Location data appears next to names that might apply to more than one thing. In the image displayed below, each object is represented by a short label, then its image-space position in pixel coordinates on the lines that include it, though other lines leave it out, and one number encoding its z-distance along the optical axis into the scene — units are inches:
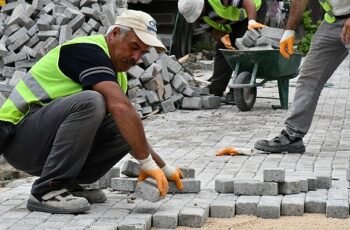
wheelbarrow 567.1
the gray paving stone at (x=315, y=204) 290.9
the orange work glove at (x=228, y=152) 411.4
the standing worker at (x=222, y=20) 585.6
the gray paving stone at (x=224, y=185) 308.6
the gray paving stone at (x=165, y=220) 271.6
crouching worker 271.2
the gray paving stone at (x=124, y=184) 308.4
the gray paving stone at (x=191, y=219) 274.1
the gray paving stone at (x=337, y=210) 283.4
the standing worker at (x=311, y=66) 394.4
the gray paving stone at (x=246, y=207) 289.6
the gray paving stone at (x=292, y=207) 287.4
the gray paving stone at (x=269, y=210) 285.2
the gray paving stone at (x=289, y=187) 302.3
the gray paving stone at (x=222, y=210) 287.4
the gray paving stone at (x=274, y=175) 300.0
